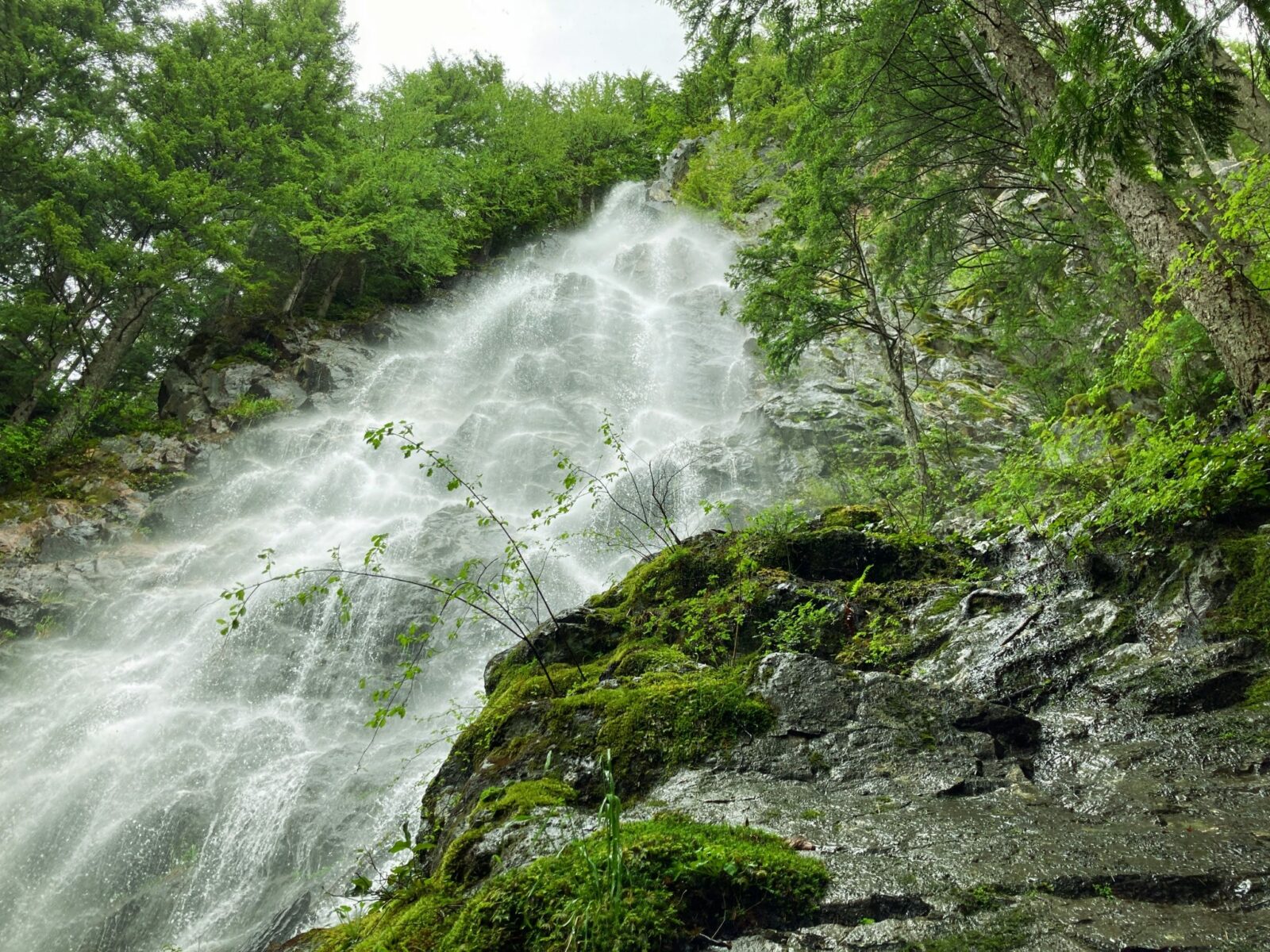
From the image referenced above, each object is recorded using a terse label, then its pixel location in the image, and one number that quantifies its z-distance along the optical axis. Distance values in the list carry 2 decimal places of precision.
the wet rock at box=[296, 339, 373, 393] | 18.66
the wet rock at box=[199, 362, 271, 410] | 17.41
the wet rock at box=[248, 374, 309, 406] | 17.88
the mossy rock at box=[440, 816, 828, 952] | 1.75
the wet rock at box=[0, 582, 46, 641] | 11.51
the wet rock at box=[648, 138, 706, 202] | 28.38
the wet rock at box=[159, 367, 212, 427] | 17.11
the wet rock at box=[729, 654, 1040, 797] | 2.83
